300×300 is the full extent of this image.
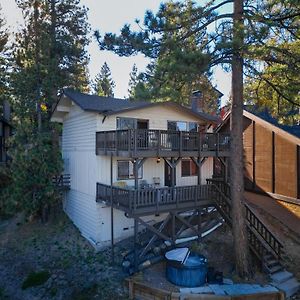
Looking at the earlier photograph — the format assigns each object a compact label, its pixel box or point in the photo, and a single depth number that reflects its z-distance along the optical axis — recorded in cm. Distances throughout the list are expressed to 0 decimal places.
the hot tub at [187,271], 1077
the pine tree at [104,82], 5207
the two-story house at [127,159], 1330
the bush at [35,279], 1263
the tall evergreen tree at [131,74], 5273
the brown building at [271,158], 1689
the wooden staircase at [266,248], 1087
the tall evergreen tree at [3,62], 2722
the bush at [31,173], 1741
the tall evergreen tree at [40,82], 1756
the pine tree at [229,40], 992
